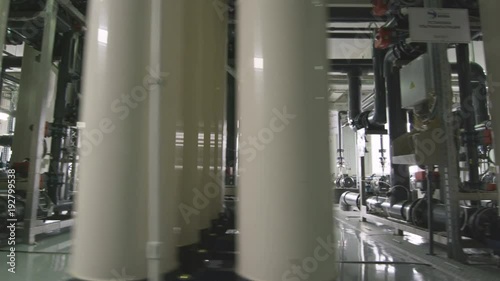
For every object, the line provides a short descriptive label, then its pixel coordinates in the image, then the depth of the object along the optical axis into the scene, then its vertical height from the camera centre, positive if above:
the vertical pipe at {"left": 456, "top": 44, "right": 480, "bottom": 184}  2.75 +0.60
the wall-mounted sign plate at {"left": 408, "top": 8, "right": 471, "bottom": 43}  2.26 +1.12
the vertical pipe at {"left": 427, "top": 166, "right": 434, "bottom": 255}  2.32 -0.21
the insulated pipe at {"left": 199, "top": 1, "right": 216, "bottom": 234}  1.74 +0.41
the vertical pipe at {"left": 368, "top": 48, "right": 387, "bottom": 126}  3.64 +1.03
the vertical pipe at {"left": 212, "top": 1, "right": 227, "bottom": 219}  2.02 +0.51
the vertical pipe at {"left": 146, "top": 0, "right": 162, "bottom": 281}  0.89 +0.07
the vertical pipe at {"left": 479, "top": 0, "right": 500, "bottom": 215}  2.00 +0.82
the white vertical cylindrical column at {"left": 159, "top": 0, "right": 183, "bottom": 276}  1.08 +0.20
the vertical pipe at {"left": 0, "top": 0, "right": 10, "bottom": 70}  2.24 +1.13
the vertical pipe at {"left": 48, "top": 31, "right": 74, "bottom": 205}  3.29 +0.46
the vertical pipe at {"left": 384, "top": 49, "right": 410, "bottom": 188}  3.38 +0.83
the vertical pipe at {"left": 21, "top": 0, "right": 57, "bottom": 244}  2.57 +0.47
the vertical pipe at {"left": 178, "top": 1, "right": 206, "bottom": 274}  1.39 +0.23
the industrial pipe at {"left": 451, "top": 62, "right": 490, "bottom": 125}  3.86 +1.05
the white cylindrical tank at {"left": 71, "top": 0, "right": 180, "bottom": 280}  0.93 +0.09
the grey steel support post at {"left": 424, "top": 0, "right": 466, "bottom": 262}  2.18 +0.15
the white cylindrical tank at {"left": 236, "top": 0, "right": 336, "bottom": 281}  0.88 +0.08
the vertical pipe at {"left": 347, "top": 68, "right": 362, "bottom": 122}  4.36 +1.20
